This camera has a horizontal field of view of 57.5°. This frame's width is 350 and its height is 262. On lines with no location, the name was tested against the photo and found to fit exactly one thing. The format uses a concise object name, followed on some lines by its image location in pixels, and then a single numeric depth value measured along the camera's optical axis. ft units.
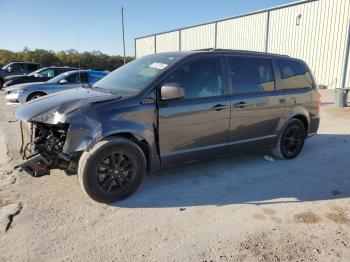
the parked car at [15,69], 69.00
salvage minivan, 12.01
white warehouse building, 59.11
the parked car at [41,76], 48.14
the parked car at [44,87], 36.06
